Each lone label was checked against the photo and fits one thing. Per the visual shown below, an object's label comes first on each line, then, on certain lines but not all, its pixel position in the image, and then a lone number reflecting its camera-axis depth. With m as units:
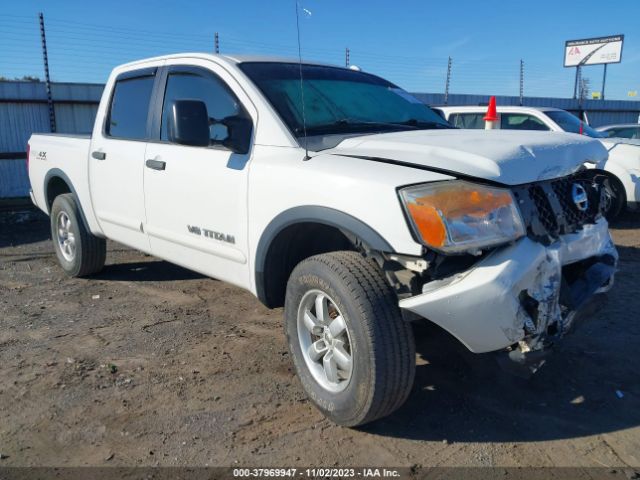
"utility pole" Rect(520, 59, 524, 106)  15.52
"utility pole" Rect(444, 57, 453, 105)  14.13
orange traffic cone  4.55
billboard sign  26.69
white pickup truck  2.36
